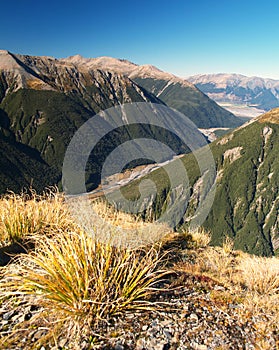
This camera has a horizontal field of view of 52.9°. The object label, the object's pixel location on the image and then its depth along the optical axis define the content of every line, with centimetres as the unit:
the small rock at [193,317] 476
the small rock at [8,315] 438
